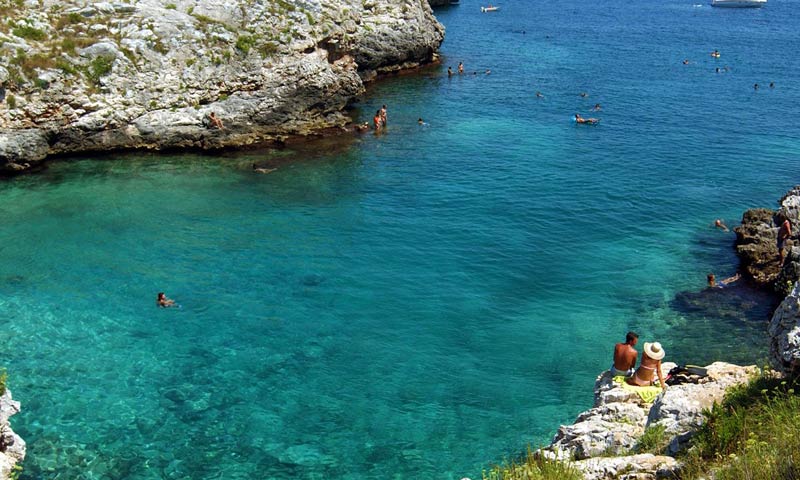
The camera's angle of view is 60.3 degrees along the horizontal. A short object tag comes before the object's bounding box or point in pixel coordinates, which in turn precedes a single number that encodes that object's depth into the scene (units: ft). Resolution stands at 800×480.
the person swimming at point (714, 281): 107.72
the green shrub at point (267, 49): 158.81
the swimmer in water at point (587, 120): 181.23
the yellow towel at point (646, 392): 59.21
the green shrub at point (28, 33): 139.74
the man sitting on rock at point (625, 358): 63.31
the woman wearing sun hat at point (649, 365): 60.59
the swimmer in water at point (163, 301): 96.99
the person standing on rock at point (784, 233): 111.65
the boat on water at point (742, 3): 381.81
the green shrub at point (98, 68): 141.38
